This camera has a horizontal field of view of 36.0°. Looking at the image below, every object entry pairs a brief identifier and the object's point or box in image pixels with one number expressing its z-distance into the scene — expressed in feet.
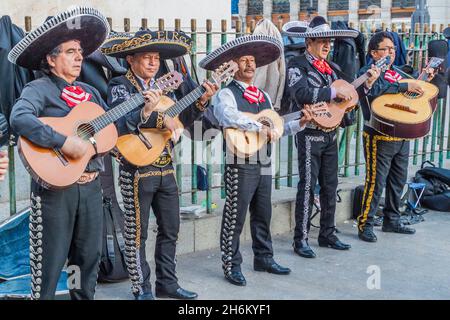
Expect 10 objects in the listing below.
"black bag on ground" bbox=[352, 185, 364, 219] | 24.12
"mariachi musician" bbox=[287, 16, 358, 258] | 18.76
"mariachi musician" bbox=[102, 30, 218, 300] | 14.62
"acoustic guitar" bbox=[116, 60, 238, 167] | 14.62
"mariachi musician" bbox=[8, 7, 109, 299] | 12.12
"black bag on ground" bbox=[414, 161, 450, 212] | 25.36
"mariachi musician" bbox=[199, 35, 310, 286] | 16.47
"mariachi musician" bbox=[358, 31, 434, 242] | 20.63
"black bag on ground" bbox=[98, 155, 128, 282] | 15.99
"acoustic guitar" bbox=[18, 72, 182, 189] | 11.85
